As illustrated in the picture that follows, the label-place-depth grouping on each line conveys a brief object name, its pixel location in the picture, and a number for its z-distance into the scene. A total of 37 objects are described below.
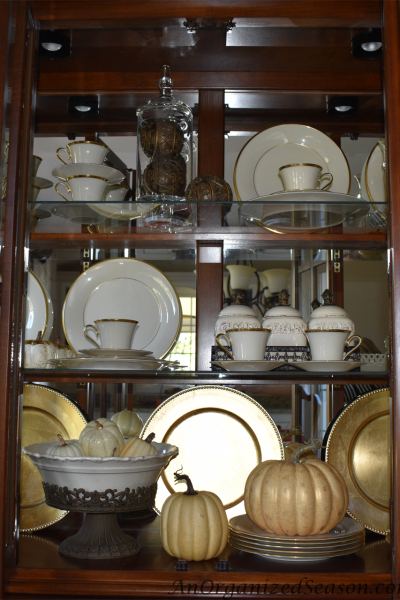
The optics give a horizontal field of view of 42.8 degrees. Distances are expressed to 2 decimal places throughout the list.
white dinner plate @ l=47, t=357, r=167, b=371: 0.99
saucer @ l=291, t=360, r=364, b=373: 1.00
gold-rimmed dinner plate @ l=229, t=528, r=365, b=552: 0.87
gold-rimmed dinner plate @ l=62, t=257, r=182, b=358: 1.20
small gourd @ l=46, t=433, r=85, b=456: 0.92
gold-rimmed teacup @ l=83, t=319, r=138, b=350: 1.05
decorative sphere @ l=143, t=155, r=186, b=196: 1.09
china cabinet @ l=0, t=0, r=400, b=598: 0.83
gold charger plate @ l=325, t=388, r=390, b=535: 1.07
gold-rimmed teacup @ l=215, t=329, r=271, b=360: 1.02
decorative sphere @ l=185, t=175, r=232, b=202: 1.05
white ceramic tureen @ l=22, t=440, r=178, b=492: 0.86
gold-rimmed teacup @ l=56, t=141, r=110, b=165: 1.13
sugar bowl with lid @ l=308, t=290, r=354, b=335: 1.08
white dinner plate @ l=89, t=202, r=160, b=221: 1.02
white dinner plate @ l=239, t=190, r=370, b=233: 1.00
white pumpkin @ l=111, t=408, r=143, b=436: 1.17
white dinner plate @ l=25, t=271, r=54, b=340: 1.23
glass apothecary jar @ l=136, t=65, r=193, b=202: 1.09
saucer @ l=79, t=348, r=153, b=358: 1.01
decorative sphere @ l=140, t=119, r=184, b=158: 1.12
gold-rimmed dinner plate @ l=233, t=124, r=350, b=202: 1.21
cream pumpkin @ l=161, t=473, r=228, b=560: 0.87
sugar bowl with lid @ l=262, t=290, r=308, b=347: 1.10
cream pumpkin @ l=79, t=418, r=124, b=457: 0.91
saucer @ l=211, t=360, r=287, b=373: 1.00
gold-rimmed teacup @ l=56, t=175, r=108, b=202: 1.08
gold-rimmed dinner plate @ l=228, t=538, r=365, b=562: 0.86
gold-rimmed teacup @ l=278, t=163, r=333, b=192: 1.06
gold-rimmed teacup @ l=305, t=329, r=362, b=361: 1.04
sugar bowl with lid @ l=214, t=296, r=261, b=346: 1.08
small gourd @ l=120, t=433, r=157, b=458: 0.93
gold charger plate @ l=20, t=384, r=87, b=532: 1.10
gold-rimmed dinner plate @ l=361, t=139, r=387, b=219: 1.18
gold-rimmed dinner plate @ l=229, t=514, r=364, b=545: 0.87
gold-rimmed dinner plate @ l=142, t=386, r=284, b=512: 1.08
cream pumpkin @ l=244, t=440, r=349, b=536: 0.88
